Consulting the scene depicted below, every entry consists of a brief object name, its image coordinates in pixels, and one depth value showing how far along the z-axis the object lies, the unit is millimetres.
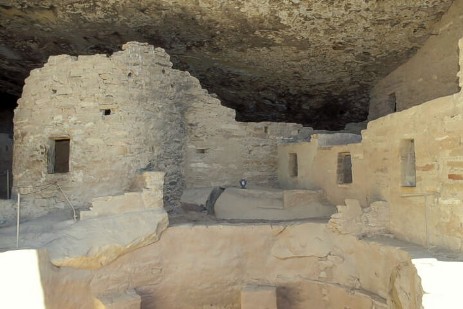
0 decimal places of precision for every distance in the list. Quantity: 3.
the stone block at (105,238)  5520
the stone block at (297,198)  7703
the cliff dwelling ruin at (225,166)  5340
